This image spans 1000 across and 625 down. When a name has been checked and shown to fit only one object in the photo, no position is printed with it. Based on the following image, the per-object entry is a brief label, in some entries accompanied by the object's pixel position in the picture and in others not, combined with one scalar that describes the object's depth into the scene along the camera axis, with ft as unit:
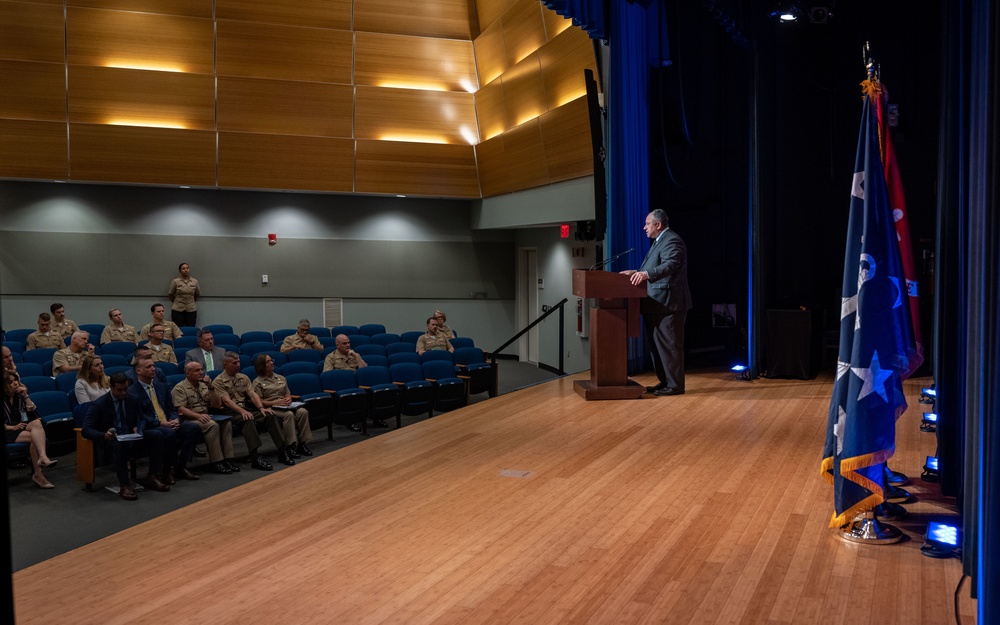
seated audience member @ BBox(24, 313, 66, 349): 33.63
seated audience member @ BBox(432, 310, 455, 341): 35.73
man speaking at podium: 23.80
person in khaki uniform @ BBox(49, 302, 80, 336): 34.65
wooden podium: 23.53
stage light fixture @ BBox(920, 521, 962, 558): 12.17
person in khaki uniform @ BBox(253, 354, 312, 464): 24.47
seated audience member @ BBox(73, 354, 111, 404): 23.49
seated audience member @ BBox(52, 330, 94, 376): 29.37
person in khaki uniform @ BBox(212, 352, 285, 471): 23.48
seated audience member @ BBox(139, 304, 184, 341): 35.14
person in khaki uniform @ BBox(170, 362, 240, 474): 22.80
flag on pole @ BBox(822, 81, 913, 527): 12.89
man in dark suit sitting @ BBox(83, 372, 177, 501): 21.22
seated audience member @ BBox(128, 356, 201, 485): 21.89
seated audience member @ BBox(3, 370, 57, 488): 21.63
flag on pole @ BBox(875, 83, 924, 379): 14.65
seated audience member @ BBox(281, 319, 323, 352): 33.88
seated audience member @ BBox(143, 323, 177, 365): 29.43
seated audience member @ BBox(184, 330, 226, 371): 28.81
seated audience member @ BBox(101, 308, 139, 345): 34.91
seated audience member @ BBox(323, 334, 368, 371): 29.94
